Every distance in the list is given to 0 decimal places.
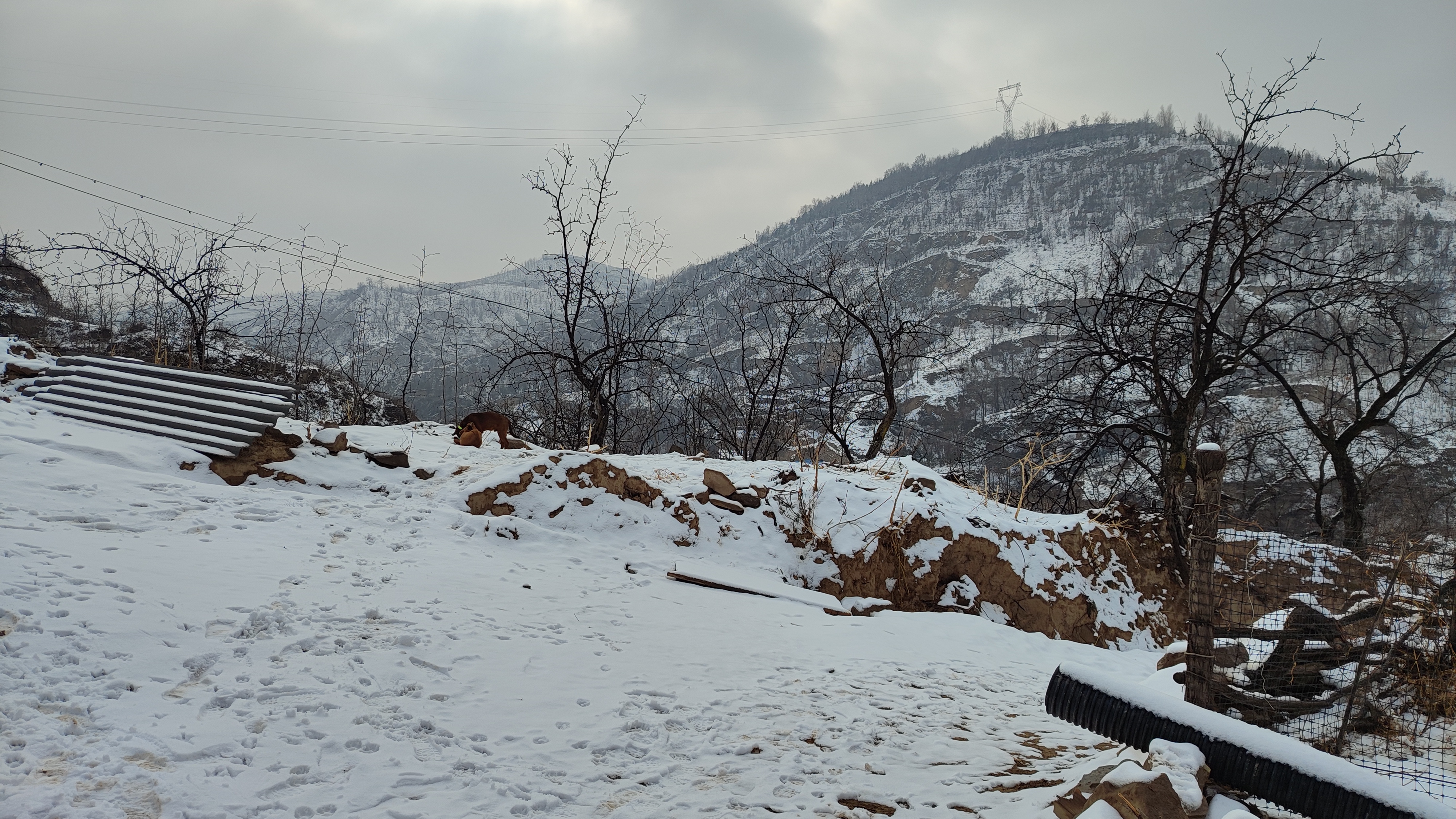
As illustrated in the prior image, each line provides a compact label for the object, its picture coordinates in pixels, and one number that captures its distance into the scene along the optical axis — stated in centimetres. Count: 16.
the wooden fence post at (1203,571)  371
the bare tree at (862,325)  1257
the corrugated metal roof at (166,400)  650
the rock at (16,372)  760
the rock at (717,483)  841
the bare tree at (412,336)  1398
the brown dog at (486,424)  902
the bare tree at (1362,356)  931
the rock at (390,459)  726
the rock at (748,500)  842
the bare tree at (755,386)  1438
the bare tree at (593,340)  1203
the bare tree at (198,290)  1103
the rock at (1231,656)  443
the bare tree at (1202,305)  848
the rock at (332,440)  718
